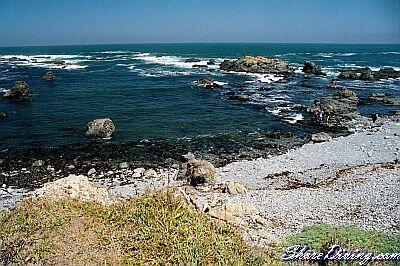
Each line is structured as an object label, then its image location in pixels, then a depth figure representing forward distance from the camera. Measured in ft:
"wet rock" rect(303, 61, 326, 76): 210.79
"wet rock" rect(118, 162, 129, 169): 67.87
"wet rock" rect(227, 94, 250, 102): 131.85
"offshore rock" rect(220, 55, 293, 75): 216.31
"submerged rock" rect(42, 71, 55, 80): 181.80
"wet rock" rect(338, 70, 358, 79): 191.46
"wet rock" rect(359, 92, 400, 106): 125.29
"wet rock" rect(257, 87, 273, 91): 156.35
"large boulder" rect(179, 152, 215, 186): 59.69
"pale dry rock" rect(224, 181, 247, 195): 53.98
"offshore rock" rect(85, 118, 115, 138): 85.30
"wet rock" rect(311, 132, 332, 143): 83.71
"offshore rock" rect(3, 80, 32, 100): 134.10
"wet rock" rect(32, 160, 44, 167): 68.18
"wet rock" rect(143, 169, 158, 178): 63.72
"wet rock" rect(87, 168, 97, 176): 64.87
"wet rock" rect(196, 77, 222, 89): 160.74
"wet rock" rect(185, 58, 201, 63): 287.83
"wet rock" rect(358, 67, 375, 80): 184.55
